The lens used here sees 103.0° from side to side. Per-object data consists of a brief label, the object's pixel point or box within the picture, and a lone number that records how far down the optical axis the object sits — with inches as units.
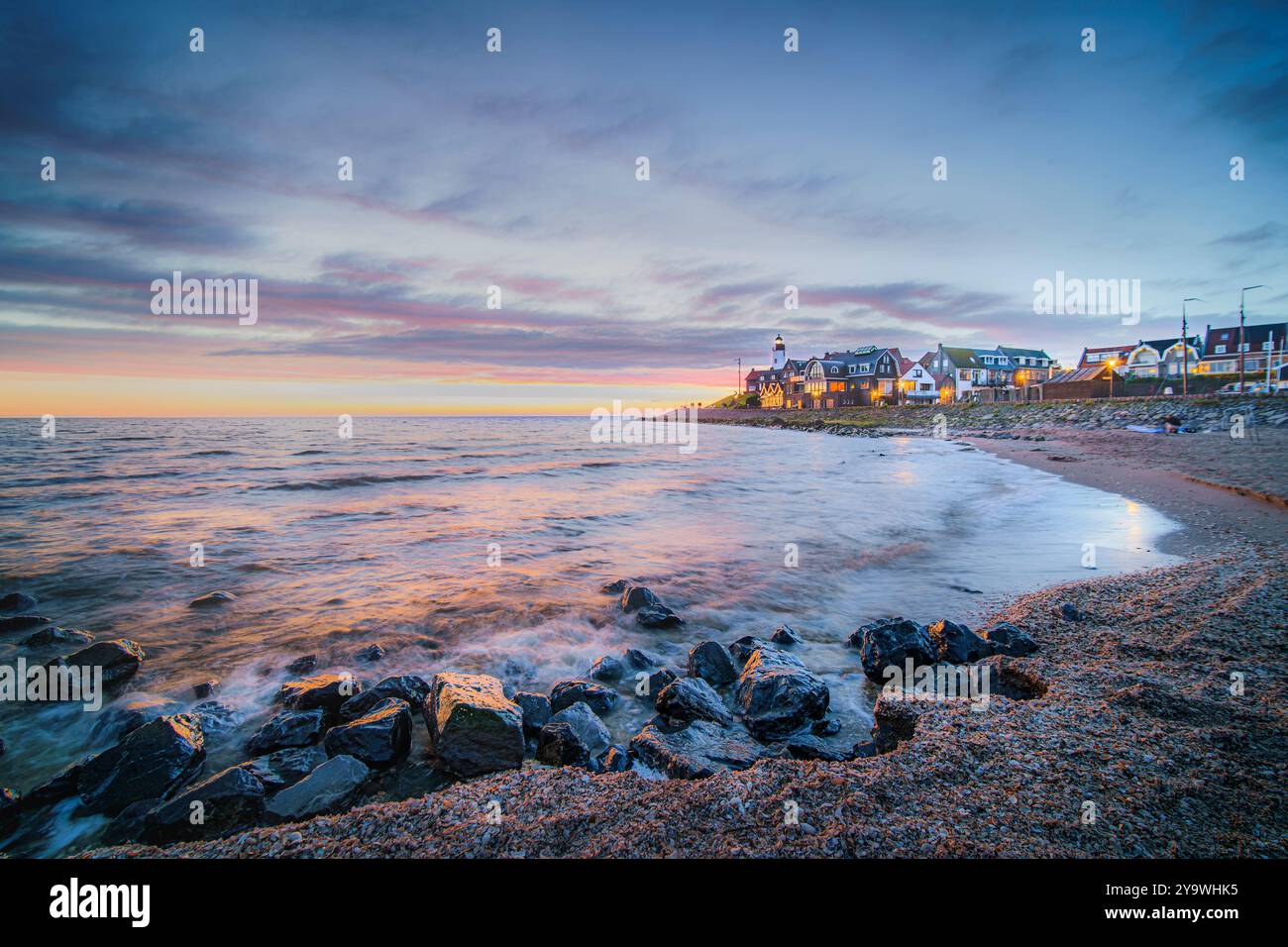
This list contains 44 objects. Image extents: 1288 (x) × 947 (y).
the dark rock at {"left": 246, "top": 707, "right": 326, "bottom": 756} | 160.8
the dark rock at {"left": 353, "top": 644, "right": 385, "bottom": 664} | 230.1
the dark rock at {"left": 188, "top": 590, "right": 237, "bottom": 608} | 297.6
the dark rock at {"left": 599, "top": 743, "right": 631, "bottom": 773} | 140.3
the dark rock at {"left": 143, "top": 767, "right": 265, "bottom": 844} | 124.7
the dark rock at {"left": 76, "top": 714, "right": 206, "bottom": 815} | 138.1
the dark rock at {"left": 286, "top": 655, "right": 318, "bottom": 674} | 220.2
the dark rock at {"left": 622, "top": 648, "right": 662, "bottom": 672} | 217.5
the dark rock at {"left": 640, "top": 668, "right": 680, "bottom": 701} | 193.0
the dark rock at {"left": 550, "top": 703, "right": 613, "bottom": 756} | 153.3
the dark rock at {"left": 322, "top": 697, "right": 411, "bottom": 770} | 147.9
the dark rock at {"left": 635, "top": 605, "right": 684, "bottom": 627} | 268.7
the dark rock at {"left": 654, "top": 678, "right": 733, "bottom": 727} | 167.0
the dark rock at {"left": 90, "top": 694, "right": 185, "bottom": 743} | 173.8
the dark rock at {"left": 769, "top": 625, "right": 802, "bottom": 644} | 240.8
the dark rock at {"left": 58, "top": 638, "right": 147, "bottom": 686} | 212.2
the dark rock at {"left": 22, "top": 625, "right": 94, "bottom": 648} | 244.2
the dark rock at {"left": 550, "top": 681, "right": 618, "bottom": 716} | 182.1
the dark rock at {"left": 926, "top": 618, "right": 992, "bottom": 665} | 198.1
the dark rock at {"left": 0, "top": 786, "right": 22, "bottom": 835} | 132.0
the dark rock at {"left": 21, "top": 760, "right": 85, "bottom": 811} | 138.3
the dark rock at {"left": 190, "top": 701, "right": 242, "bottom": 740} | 171.5
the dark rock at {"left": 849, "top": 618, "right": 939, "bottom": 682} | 196.7
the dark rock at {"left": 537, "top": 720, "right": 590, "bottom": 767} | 146.5
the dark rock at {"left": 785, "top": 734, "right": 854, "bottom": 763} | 143.8
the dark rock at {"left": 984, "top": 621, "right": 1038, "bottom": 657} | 195.3
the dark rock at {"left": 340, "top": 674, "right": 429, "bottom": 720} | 177.8
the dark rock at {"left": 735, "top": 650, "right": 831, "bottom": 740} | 162.7
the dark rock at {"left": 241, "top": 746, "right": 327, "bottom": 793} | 141.3
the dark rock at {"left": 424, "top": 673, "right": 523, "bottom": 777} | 143.5
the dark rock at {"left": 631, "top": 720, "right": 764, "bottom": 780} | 134.5
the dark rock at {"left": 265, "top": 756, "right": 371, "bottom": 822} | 126.7
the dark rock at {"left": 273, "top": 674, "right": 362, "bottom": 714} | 181.6
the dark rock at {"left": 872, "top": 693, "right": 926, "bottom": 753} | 145.4
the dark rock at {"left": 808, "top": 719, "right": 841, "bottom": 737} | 161.8
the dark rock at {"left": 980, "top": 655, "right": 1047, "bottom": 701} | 163.3
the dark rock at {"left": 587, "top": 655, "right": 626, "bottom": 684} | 207.9
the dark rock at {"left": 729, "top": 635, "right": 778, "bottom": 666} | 219.8
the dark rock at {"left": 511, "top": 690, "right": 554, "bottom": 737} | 165.3
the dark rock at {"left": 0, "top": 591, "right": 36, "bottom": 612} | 287.4
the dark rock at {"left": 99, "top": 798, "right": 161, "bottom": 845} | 125.5
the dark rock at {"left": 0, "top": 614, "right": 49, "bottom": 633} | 259.8
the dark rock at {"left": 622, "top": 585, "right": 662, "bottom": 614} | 284.2
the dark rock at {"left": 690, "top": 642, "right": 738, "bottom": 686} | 202.1
